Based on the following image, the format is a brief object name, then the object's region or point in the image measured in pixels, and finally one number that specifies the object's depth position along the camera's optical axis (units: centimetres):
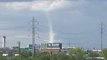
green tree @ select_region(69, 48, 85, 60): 13431
